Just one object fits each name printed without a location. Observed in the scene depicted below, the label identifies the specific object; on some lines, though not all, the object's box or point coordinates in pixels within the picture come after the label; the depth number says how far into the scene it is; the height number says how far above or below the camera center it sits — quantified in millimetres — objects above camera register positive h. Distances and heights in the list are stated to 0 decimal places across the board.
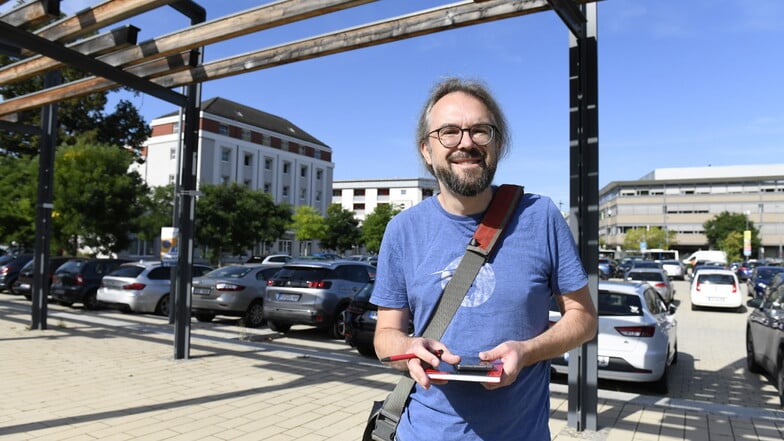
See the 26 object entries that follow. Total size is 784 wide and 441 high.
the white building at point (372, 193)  101125 +10884
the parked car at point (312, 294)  11734 -906
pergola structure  5105 +2113
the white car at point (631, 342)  7453 -1129
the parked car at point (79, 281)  16859 -1056
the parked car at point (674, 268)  42406 -739
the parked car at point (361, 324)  9820 -1253
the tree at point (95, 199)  22766 +1957
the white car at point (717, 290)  19844 -1101
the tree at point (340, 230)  66062 +2522
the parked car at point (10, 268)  20641 -845
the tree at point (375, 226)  70875 +3300
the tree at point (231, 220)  36281 +1946
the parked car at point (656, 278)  21616 -839
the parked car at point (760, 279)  24766 -857
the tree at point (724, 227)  82625 +4810
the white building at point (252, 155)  59344 +10805
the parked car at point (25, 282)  18078 -1187
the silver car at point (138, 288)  15656 -1136
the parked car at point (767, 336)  7078 -1058
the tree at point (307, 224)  60844 +2862
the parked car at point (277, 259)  32050 -494
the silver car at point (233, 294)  13648 -1081
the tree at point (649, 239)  90000 +2996
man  1817 -111
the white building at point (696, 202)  93625 +9602
